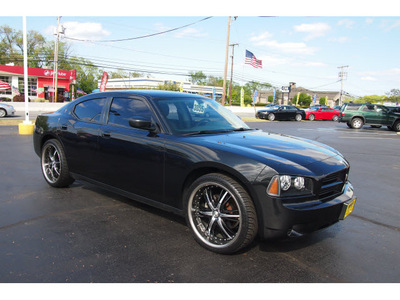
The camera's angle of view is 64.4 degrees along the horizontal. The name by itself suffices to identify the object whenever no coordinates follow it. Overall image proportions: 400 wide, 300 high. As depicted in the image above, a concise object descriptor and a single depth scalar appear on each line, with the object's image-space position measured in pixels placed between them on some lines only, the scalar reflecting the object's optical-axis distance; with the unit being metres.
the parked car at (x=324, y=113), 33.78
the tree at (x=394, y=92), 140.88
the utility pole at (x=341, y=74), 85.19
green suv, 20.95
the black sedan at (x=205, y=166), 2.79
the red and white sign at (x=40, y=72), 44.44
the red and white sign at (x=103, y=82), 26.58
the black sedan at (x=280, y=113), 29.44
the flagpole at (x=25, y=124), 11.50
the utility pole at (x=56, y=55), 33.62
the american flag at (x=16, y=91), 42.29
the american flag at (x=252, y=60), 29.86
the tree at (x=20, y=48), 68.38
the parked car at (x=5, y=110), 20.33
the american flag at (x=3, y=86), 28.37
